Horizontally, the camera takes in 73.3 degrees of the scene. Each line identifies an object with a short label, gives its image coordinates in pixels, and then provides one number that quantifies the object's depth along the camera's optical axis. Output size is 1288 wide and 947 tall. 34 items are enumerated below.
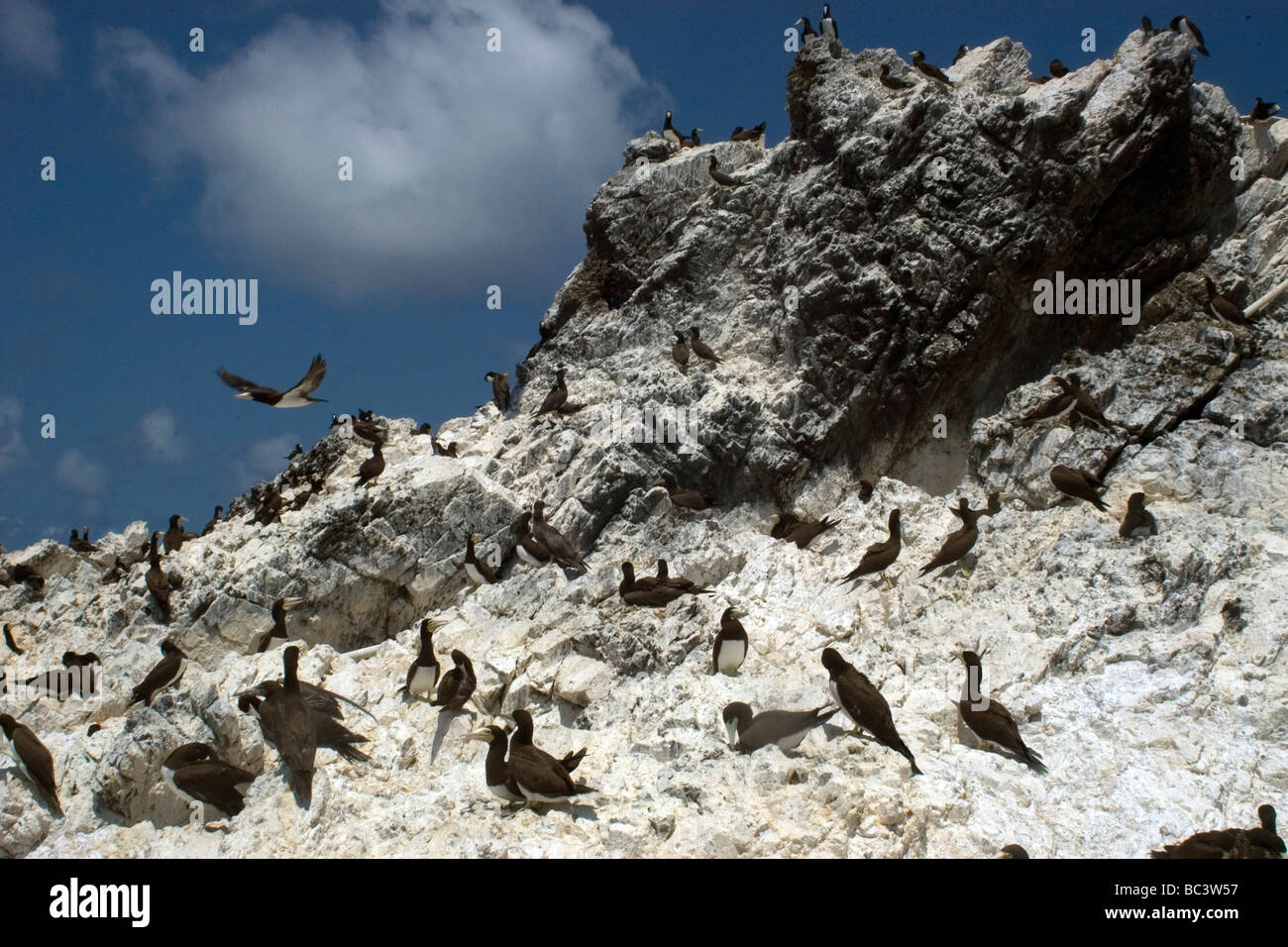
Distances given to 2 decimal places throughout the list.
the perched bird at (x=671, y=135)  20.48
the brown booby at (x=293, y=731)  9.10
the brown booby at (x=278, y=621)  13.70
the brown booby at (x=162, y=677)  12.91
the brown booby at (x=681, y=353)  15.72
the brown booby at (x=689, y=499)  13.95
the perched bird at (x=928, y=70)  15.91
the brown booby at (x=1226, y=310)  12.89
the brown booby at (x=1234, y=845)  6.84
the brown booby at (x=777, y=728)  9.00
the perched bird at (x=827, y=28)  17.15
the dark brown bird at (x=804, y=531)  13.05
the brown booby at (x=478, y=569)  13.83
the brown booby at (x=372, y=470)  15.12
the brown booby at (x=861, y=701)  8.67
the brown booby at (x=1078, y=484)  11.35
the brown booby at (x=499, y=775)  8.57
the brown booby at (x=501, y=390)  18.44
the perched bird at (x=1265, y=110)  15.52
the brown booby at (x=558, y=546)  13.32
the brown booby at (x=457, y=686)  10.60
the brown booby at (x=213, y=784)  9.12
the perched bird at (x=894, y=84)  15.74
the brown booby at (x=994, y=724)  8.55
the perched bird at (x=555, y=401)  16.52
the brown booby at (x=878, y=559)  11.73
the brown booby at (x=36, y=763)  10.44
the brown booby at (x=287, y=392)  13.27
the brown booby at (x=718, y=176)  17.20
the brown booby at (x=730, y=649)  10.54
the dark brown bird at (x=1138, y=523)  10.39
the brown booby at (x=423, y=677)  11.06
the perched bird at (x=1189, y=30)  14.72
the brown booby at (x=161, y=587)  15.38
